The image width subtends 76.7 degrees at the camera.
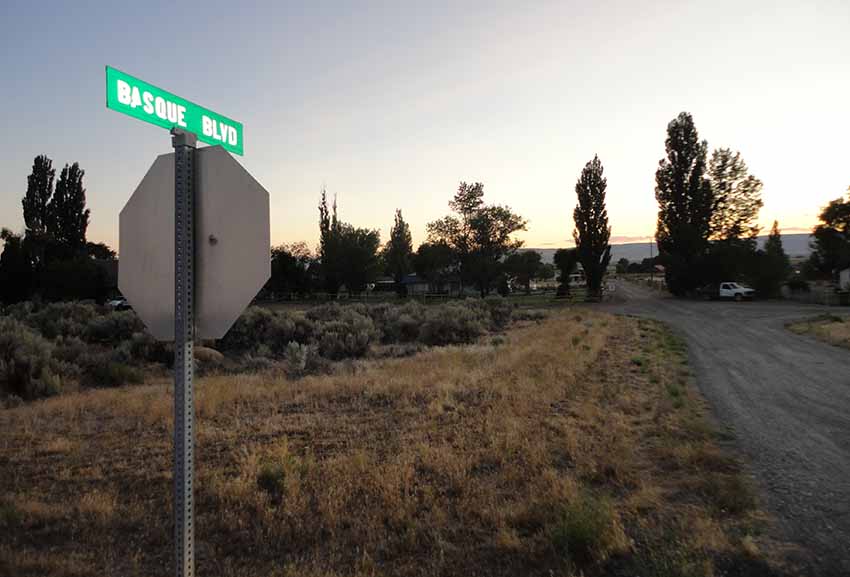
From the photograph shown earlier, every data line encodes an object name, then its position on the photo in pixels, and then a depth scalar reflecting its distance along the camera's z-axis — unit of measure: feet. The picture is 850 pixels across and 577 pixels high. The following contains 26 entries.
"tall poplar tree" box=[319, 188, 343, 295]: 238.89
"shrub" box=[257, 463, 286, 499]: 17.85
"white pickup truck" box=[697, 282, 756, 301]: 161.60
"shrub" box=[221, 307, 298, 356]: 63.46
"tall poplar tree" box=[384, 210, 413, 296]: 307.15
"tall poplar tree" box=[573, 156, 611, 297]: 184.14
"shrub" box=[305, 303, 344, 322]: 87.10
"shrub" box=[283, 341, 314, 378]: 45.20
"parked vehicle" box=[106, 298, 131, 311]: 142.35
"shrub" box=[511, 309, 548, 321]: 113.85
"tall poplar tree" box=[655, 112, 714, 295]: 181.78
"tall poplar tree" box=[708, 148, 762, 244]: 188.34
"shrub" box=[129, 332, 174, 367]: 52.13
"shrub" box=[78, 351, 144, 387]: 41.88
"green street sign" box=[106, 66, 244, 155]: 8.22
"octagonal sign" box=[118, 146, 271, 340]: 8.82
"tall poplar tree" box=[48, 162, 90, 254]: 200.85
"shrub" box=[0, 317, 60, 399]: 36.02
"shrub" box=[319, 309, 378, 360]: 57.82
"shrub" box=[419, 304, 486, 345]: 72.84
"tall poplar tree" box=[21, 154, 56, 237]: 199.00
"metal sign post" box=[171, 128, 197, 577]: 8.55
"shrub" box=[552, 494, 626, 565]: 13.44
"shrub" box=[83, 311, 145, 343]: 64.47
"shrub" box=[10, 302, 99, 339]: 64.34
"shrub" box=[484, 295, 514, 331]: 100.97
